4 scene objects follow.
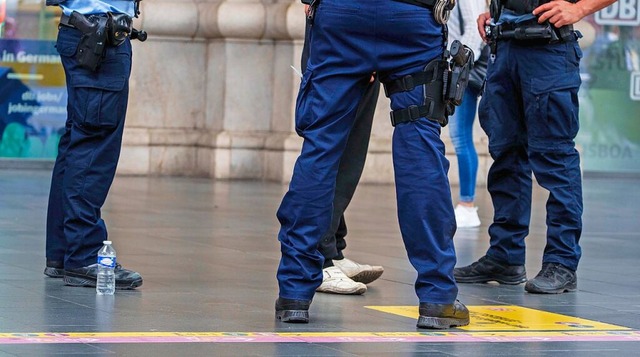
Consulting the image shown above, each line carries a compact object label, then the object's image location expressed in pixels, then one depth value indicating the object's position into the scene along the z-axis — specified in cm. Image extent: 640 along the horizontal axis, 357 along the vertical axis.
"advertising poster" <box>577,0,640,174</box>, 1652
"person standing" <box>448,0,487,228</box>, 1066
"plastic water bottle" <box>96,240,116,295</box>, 655
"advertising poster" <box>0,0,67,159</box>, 1465
